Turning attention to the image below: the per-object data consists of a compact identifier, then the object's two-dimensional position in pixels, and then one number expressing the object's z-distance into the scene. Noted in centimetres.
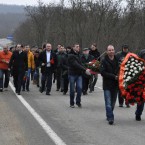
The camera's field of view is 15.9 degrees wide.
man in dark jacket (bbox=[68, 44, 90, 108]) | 1442
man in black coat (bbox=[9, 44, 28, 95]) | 1841
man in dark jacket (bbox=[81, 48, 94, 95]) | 1741
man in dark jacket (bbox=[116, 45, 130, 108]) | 1504
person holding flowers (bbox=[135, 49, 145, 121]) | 1210
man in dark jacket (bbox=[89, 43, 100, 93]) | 1952
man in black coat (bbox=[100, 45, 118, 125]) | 1166
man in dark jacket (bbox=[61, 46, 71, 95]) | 1893
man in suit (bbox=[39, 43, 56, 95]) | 1853
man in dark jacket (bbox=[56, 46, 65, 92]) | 2002
